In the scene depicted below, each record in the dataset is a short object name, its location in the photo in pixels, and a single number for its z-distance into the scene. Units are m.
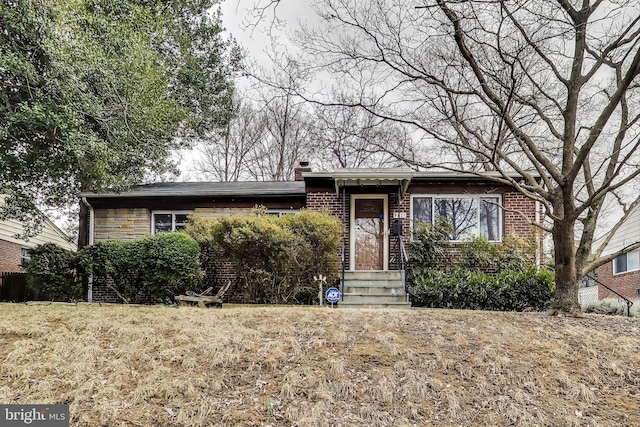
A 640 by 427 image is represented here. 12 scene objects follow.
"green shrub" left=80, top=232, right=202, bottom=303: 10.22
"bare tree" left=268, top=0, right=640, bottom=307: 6.90
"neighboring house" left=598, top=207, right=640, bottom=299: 17.38
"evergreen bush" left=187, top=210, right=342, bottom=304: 10.16
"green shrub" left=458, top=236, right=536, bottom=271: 11.47
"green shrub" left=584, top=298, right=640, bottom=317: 10.49
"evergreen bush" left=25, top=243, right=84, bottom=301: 10.44
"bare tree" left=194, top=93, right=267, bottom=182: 23.47
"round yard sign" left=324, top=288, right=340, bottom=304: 9.94
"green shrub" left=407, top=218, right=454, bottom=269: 11.75
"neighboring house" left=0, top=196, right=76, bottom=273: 16.59
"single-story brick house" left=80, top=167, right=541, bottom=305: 11.91
